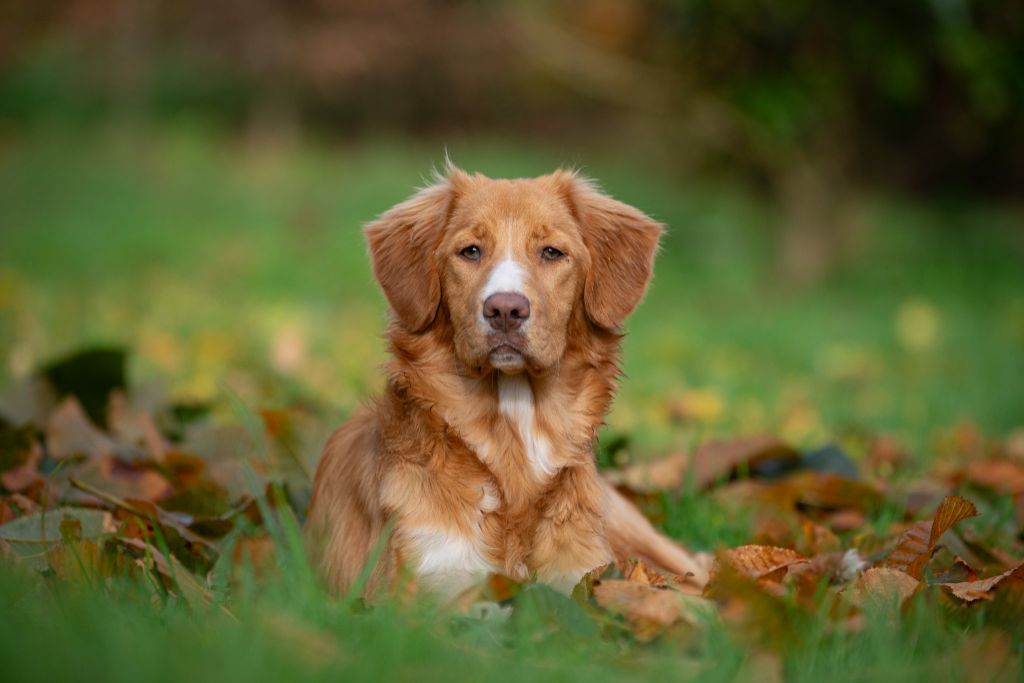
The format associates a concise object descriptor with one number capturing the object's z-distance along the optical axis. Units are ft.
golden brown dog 12.12
